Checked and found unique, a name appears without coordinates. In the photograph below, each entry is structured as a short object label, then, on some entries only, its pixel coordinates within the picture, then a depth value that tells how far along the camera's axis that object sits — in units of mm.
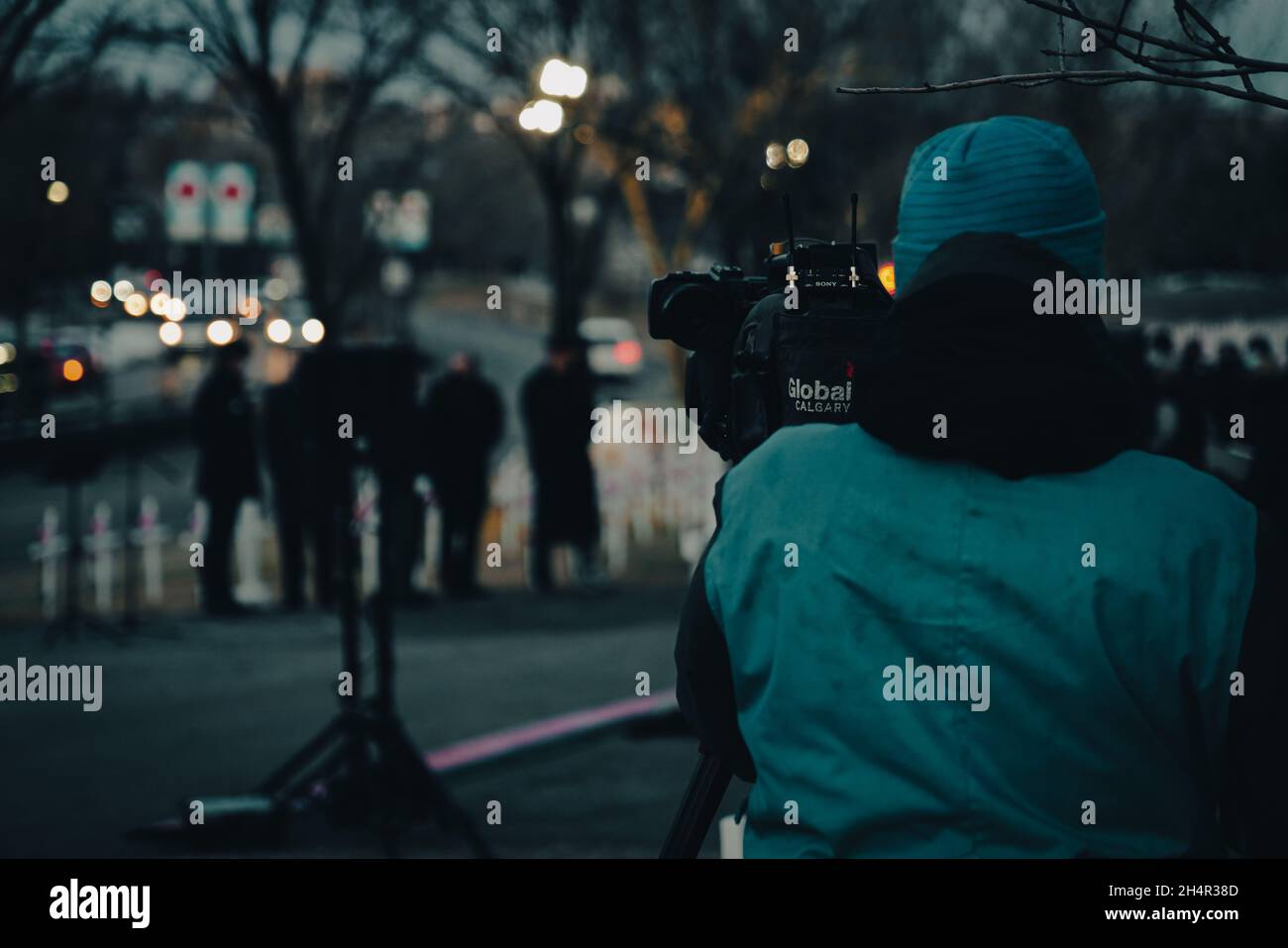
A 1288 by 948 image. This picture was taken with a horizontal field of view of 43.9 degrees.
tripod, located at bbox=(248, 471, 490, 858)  6469
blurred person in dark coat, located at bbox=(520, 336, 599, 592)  12906
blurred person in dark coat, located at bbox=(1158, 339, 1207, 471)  10945
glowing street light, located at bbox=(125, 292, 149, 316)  10312
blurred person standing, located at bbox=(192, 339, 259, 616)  11781
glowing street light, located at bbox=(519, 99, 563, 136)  10047
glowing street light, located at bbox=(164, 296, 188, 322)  9169
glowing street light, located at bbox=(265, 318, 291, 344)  9344
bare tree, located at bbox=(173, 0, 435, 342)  11898
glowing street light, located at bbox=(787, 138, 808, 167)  6705
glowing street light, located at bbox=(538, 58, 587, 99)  9918
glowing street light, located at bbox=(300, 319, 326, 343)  7211
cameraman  1848
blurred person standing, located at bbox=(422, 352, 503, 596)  12820
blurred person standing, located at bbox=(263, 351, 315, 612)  11930
